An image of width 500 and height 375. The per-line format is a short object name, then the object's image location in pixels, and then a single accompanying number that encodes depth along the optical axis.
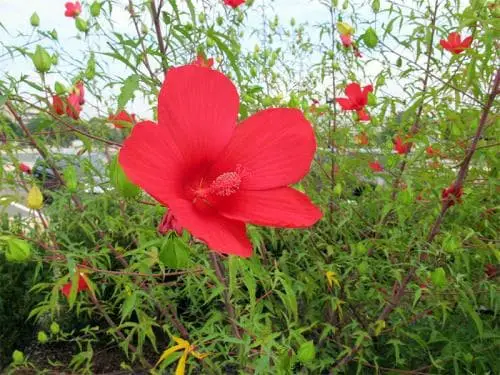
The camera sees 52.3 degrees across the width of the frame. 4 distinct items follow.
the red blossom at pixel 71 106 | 0.78
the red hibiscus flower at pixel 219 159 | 0.47
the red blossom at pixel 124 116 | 0.71
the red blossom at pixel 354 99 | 1.53
